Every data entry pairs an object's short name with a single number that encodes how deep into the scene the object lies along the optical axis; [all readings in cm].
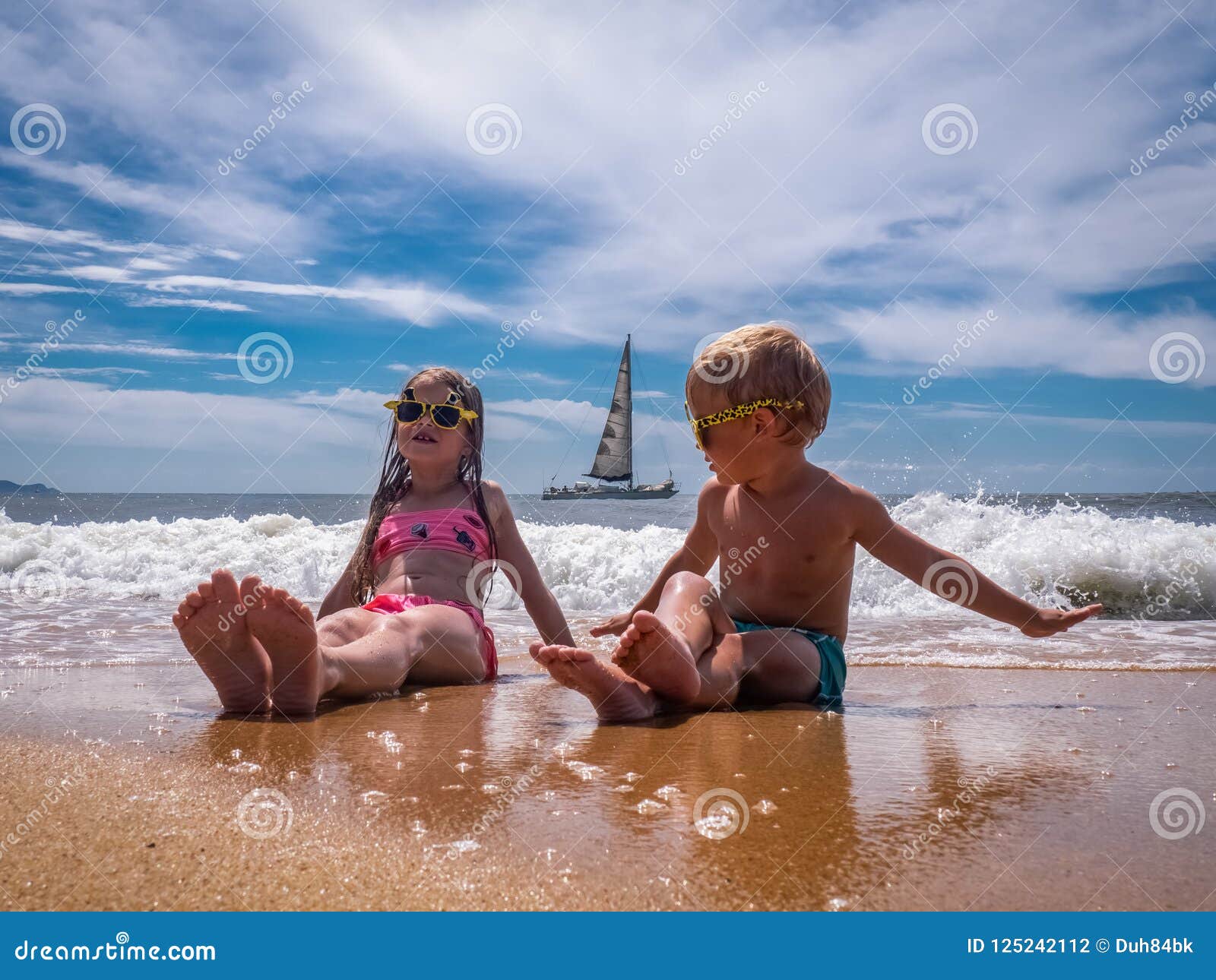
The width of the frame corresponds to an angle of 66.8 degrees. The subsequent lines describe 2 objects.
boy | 260
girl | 233
